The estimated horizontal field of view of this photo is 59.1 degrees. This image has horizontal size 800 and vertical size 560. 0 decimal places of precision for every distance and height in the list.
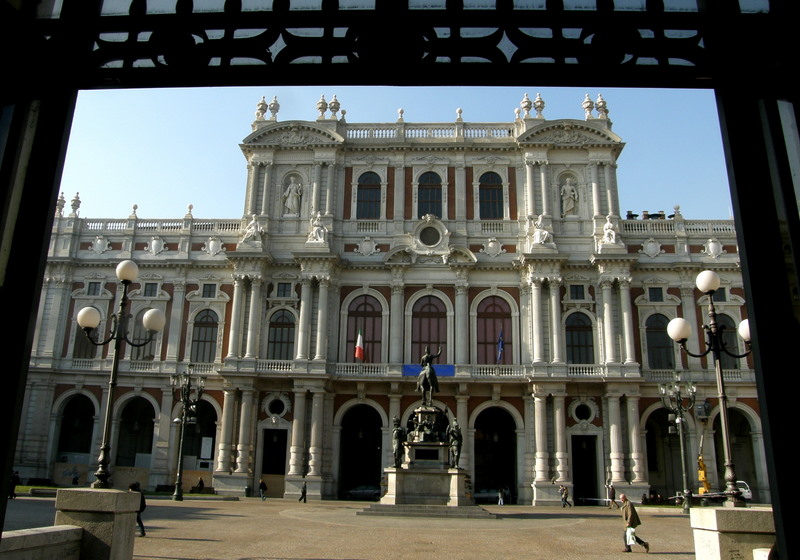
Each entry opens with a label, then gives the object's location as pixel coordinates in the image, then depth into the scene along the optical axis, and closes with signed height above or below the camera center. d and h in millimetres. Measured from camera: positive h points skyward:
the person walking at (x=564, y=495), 35938 -1148
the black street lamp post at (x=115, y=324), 12156 +3057
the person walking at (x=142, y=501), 15053 -726
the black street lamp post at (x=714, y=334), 12742 +2800
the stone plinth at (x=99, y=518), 9109 -678
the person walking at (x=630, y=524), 16609 -1177
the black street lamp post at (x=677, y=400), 29406 +3396
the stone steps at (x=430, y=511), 26062 -1486
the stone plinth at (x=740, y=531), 9172 -722
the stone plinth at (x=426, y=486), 27859 -639
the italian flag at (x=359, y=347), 39219 +6551
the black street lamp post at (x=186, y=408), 32938 +2739
